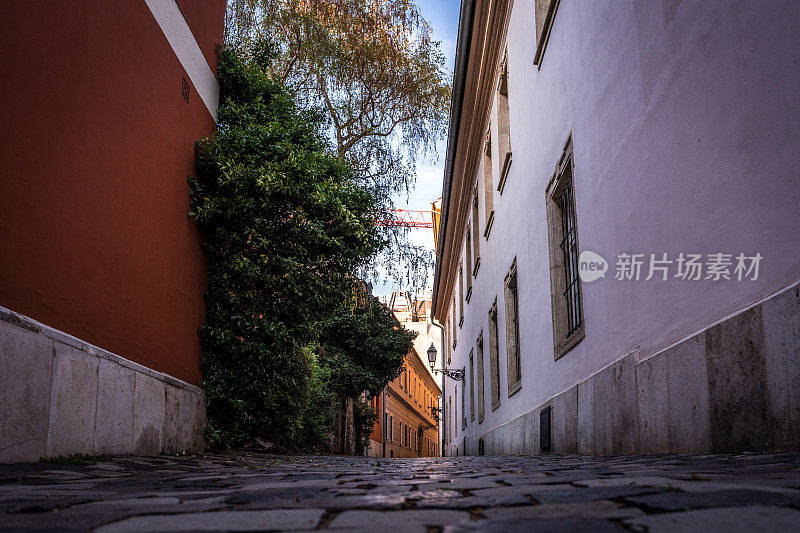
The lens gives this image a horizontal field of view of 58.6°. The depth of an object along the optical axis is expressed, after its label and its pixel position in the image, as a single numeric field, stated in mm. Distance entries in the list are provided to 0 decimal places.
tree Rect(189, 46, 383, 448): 9406
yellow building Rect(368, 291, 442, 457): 29938
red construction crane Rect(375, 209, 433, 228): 59625
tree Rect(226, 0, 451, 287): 15320
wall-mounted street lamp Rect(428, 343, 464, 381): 20516
